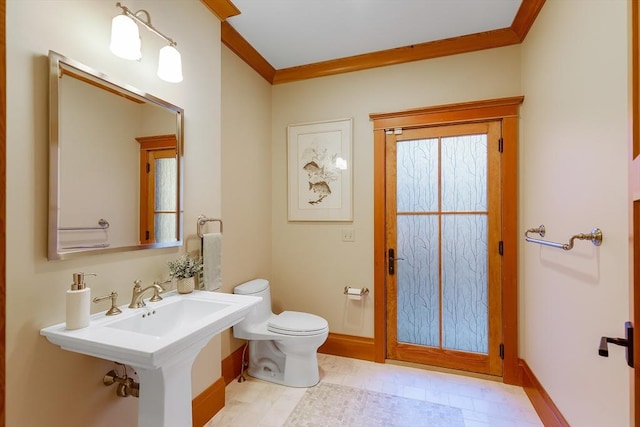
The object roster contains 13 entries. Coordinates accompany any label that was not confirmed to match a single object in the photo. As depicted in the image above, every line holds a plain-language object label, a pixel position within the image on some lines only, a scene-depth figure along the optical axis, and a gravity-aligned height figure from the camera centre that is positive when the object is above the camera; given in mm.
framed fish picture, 2646 +407
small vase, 1591 -378
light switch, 2637 -175
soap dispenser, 1079 -326
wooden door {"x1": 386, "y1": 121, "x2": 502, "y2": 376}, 2287 -248
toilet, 2119 -918
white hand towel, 1746 -267
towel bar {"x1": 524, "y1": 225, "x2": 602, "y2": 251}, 1204 -93
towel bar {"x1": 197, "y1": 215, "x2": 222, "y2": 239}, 1786 -36
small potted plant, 1572 -304
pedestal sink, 978 -458
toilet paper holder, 2527 -648
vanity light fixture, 1247 +776
